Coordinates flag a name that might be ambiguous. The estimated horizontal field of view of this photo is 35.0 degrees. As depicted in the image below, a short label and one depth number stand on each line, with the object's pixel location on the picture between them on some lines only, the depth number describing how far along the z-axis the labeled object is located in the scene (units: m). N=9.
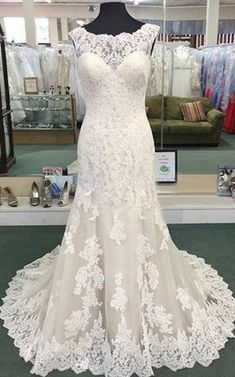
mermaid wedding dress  1.53
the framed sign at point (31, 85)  3.26
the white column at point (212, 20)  3.16
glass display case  3.35
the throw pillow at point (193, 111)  3.45
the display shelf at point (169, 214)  3.10
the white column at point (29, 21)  3.11
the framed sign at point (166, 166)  3.20
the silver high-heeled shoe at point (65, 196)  3.12
